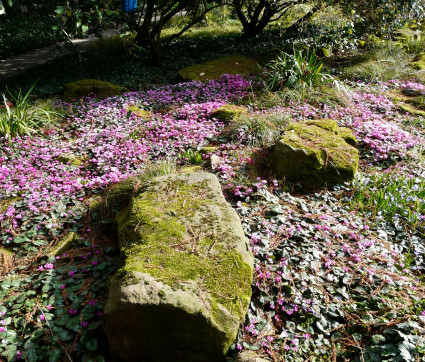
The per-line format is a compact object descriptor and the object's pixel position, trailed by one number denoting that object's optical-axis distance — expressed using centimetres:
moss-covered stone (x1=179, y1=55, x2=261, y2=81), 790
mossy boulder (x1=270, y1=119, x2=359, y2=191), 387
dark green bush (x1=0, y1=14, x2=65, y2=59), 1180
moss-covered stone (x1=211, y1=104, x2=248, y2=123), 543
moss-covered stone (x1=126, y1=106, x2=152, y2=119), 587
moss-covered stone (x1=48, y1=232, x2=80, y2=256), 294
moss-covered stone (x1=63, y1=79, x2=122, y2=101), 695
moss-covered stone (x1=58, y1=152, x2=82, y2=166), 449
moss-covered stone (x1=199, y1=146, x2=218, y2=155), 454
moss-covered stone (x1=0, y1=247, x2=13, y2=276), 278
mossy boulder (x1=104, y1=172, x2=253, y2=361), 195
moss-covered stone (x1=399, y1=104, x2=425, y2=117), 589
